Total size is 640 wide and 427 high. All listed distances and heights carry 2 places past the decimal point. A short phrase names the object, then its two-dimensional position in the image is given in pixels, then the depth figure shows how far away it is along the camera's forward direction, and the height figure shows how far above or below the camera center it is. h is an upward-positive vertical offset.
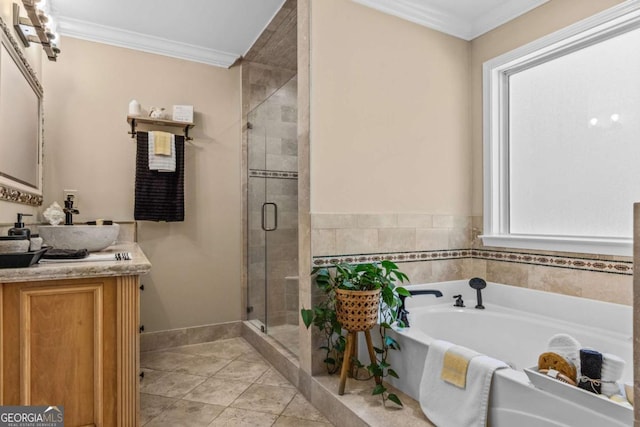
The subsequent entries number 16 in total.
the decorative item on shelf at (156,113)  2.90 +0.84
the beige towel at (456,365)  1.56 -0.65
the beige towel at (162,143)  2.86 +0.59
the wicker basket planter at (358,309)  1.83 -0.46
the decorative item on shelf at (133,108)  2.83 +0.86
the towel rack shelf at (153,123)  2.86 +0.78
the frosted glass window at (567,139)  2.00 +0.49
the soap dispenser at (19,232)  1.40 -0.05
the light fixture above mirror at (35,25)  1.75 +1.00
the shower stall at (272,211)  2.98 +0.06
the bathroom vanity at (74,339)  1.30 -0.46
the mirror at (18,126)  1.71 +0.51
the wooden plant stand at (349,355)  1.89 -0.73
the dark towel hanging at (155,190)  2.87 +0.22
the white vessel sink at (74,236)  1.84 -0.09
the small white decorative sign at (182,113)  3.01 +0.87
